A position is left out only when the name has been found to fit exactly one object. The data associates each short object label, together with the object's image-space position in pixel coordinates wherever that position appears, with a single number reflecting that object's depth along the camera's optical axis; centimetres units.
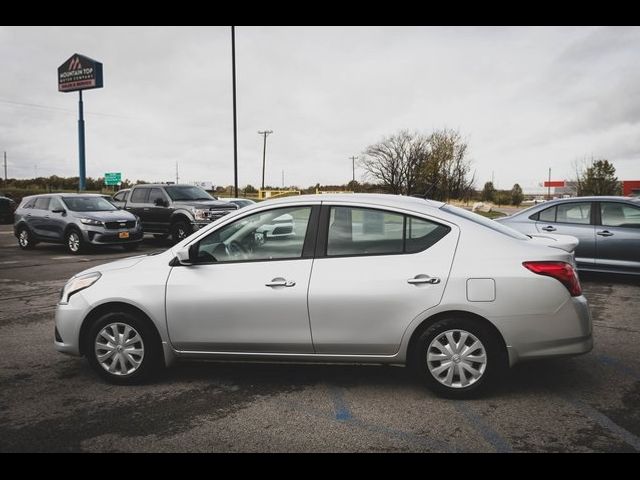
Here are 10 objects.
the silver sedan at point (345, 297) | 397
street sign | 8038
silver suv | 1491
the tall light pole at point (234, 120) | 2464
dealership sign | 4125
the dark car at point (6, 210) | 3077
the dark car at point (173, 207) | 1661
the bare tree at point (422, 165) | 3966
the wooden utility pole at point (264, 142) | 6417
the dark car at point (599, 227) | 898
